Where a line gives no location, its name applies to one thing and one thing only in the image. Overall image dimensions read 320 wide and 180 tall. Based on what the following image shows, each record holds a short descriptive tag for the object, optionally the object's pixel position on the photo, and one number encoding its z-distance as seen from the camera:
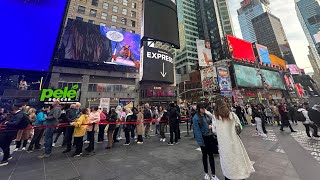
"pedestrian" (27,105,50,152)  6.49
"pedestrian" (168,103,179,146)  7.16
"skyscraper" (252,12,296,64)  101.99
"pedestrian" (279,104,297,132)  9.90
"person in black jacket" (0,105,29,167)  4.87
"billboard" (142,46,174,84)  21.97
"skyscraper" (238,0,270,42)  139.21
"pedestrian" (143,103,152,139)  9.37
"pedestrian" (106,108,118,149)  6.70
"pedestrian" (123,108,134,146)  7.48
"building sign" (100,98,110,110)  16.31
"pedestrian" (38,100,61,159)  5.50
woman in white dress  2.42
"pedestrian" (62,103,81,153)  6.18
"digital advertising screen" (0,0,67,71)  16.50
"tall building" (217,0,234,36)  79.48
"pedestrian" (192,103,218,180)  3.37
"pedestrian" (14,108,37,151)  6.73
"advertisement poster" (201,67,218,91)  33.94
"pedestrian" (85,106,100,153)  5.97
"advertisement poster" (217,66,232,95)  37.09
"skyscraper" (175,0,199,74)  72.06
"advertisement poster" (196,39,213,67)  38.12
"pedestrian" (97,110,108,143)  7.90
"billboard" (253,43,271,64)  56.00
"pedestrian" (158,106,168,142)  8.15
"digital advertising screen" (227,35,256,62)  45.75
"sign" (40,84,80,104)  19.53
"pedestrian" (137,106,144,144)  7.60
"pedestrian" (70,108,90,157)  5.41
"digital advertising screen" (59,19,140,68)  24.11
